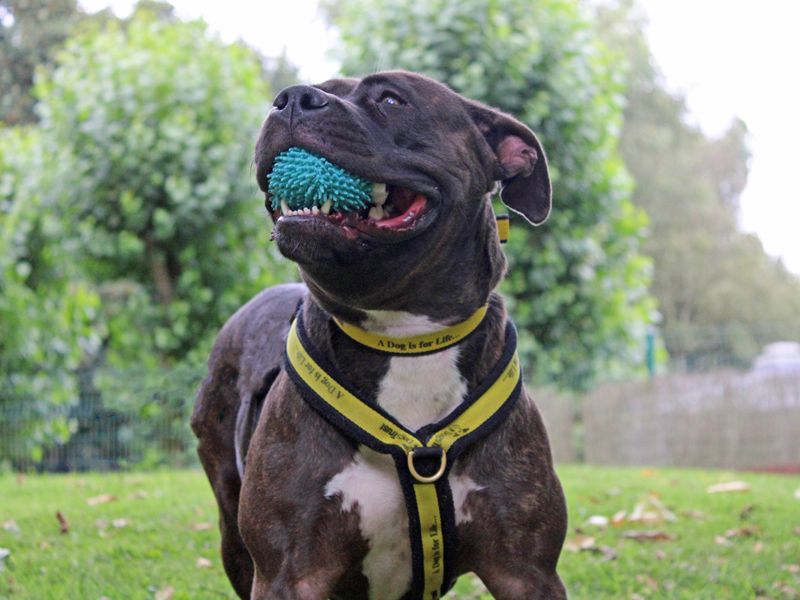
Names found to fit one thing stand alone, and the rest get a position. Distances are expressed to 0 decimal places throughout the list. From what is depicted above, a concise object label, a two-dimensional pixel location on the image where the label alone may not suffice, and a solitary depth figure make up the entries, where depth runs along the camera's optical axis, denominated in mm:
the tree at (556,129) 9273
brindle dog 2713
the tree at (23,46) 17422
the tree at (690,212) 30734
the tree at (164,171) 9961
